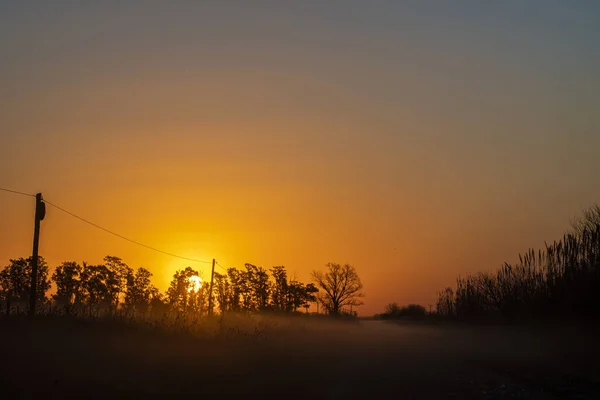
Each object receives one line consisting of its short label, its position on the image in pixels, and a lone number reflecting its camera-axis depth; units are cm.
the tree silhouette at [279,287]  7688
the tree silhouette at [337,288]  9288
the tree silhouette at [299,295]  7885
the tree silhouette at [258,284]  7569
